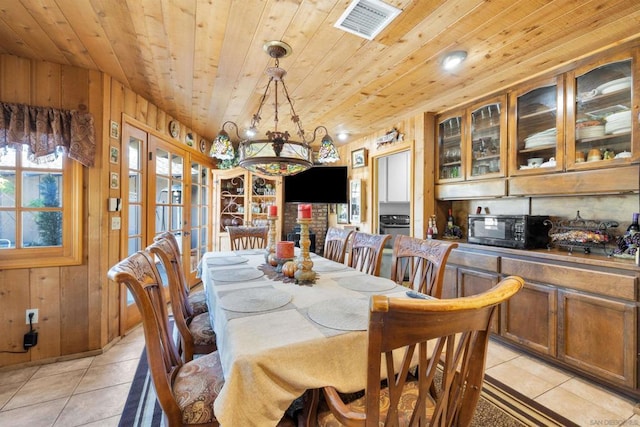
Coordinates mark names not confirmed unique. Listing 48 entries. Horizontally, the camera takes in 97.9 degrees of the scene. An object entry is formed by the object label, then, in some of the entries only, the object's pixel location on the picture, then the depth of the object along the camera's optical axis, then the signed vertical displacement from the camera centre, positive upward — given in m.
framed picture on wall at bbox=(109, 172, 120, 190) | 2.43 +0.26
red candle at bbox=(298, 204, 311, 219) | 1.65 +0.00
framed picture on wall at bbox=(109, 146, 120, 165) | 2.42 +0.49
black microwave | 2.35 -0.16
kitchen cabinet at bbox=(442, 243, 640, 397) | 1.76 -0.71
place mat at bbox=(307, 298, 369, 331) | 1.11 -0.45
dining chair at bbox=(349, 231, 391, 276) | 2.27 -0.34
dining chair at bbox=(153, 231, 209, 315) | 1.91 -0.70
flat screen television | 4.80 +0.46
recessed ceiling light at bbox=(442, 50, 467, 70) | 2.03 +1.16
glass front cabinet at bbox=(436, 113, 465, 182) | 3.07 +0.75
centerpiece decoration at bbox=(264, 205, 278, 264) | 2.26 -0.21
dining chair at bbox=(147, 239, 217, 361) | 1.52 -0.65
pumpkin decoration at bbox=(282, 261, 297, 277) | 1.83 -0.38
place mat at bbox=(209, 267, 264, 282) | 1.80 -0.43
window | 2.08 +0.00
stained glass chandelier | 1.85 +0.43
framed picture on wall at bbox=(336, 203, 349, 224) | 4.84 +0.00
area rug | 1.59 -1.20
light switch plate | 2.45 -0.11
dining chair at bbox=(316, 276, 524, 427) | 0.64 -0.37
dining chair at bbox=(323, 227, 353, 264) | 2.74 -0.33
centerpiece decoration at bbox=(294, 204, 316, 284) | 1.66 -0.28
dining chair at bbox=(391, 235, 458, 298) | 1.72 -0.31
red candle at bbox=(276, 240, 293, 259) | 2.09 -0.30
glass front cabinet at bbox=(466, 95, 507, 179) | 2.66 +0.74
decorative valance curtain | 1.99 +0.59
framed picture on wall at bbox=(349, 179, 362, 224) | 4.43 +0.18
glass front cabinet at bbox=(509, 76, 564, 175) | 2.27 +0.75
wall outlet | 2.12 -0.80
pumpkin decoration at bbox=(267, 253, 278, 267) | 2.12 -0.37
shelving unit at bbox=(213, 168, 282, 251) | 4.76 +0.23
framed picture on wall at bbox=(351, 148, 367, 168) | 4.33 +0.86
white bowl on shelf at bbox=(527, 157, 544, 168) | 2.44 +0.45
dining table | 0.89 -0.47
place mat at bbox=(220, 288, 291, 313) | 1.29 -0.44
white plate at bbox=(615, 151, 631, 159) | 1.92 +0.41
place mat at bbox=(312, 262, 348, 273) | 2.13 -0.44
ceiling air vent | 1.55 +1.15
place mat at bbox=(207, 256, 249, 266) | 2.29 -0.42
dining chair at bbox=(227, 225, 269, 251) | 3.33 -0.32
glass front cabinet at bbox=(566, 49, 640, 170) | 1.90 +0.74
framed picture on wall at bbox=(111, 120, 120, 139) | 2.43 +0.72
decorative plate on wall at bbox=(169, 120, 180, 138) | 3.46 +1.05
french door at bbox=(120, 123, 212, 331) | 2.76 +0.16
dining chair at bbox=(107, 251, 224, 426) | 0.95 -0.64
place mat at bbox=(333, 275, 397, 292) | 1.65 -0.45
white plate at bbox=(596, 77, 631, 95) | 1.93 +0.91
